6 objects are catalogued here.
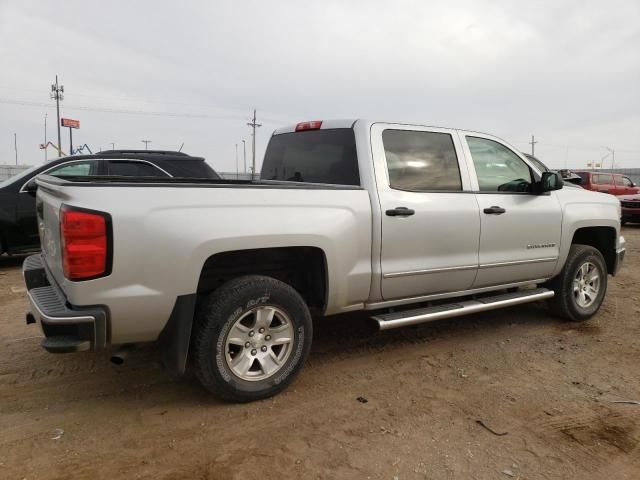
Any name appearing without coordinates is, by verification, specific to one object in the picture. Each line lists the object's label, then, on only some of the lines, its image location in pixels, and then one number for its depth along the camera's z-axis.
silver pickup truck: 2.69
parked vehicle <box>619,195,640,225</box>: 14.70
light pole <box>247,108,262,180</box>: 57.13
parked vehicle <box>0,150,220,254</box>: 7.18
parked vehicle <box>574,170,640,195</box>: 18.92
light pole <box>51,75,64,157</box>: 48.47
